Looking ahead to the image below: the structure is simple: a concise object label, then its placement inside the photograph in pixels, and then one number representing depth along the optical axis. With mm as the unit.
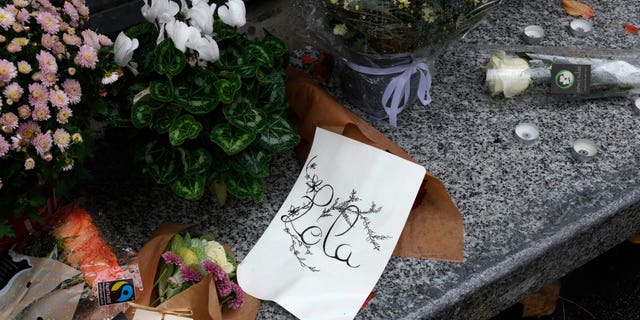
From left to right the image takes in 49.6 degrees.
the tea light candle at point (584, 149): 1917
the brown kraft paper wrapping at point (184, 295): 1449
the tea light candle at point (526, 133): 1962
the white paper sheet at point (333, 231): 1587
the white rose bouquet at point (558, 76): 2049
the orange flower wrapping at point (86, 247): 1469
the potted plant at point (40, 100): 1286
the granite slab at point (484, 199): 1642
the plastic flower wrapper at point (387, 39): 1669
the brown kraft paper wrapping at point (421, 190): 1696
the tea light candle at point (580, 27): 2330
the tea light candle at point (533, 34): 2291
